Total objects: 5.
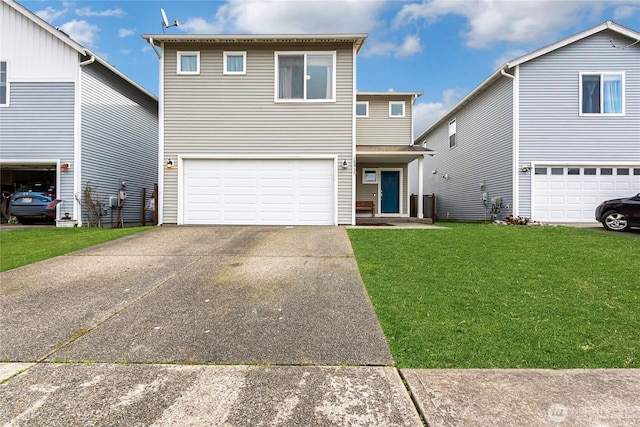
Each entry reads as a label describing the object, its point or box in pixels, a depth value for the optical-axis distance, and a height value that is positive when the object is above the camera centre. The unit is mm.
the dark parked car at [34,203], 11039 +220
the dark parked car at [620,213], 9367 +57
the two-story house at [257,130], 10977 +2651
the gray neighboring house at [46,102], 11086 +3511
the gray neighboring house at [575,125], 11922 +3158
